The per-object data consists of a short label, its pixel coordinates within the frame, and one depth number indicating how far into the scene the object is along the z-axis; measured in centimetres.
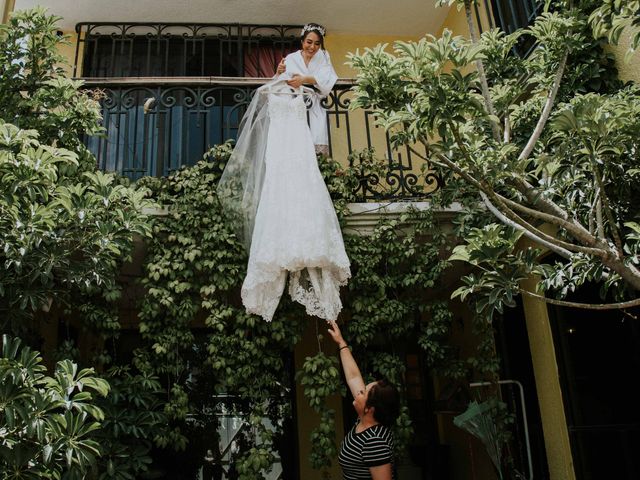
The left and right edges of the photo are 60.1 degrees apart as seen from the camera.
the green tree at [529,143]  255
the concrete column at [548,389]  438
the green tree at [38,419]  276
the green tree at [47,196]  337
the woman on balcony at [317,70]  512
